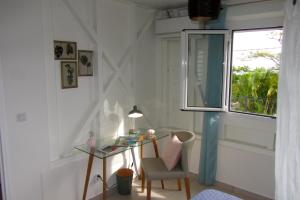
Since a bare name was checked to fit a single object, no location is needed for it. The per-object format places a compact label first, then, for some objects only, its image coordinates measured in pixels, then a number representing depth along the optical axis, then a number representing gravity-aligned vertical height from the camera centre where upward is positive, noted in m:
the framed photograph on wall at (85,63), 2.85 +0.20
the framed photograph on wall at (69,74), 2.68 +0.07
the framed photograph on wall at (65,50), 2.60 +0.32
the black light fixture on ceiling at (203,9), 2.64 +0.75
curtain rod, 2.79 +0.87
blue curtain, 3.20 -0.30
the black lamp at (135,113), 3.08 -0.40
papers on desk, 2.73 -0.73
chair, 2.74 -0.99
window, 2.99 +0.12
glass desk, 2.65 -0.74
